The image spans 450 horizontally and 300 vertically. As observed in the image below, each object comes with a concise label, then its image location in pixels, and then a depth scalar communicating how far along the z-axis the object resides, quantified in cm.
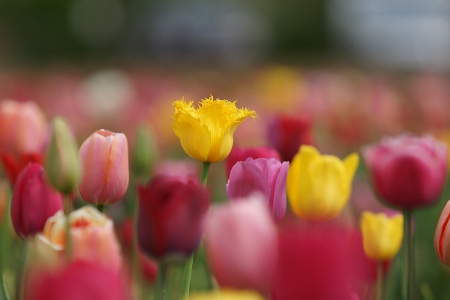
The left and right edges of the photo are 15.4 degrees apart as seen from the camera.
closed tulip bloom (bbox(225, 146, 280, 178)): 127
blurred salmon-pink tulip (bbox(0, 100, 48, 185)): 155
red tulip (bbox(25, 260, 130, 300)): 102
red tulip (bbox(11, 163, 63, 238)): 123
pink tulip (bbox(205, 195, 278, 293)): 109
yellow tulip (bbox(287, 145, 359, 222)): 129
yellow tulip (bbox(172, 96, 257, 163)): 125
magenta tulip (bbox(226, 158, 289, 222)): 120
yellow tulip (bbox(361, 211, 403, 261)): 131
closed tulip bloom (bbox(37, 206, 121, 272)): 113
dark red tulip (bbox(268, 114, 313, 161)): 145
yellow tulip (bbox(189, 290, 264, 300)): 104
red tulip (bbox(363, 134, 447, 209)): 136
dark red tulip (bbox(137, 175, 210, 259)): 114
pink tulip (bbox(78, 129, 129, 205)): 125
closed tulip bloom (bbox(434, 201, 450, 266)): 123
